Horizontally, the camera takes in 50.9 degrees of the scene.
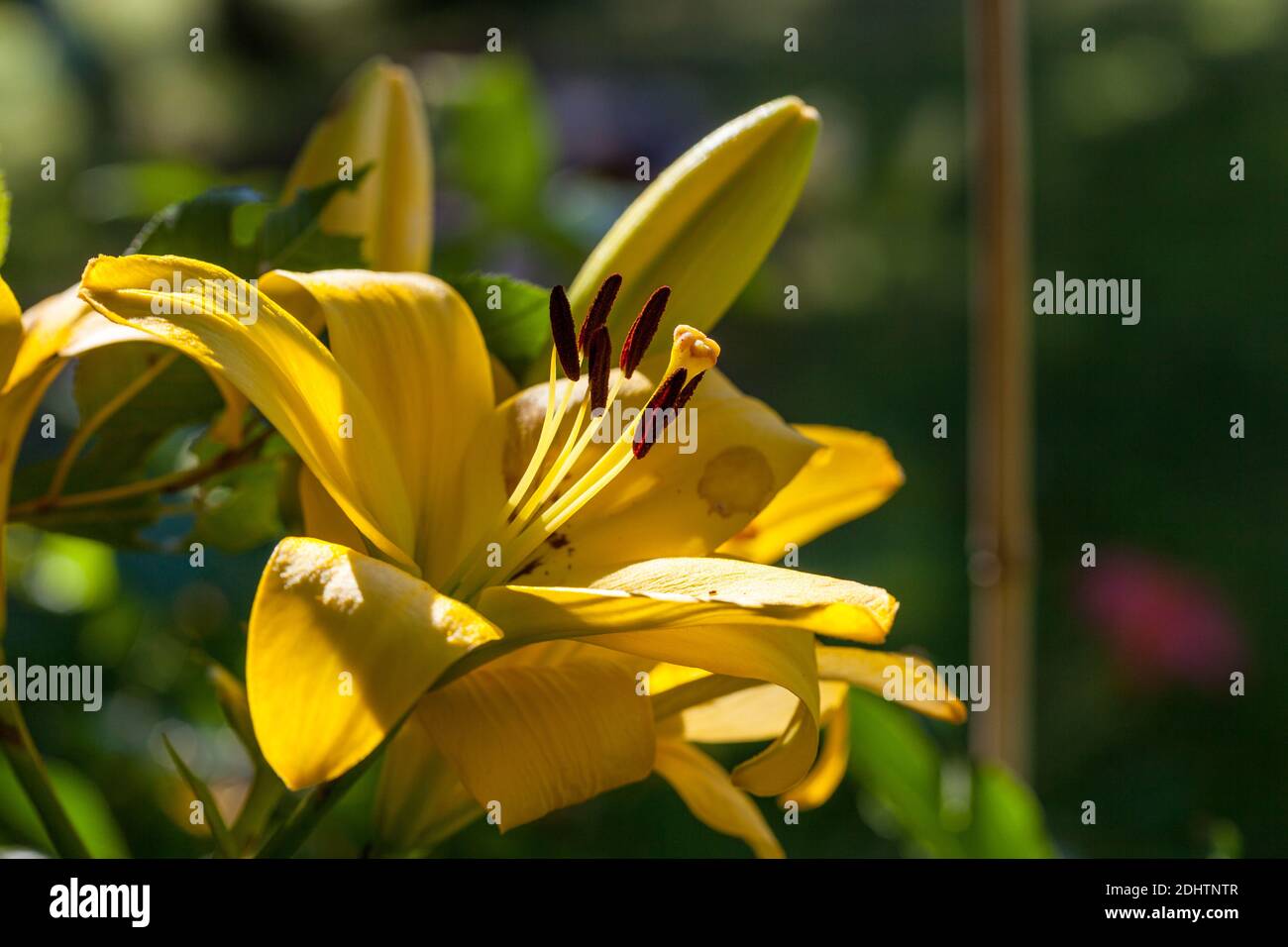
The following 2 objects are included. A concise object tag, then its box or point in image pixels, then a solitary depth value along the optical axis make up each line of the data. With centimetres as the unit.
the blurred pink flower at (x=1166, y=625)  152
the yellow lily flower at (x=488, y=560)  30
